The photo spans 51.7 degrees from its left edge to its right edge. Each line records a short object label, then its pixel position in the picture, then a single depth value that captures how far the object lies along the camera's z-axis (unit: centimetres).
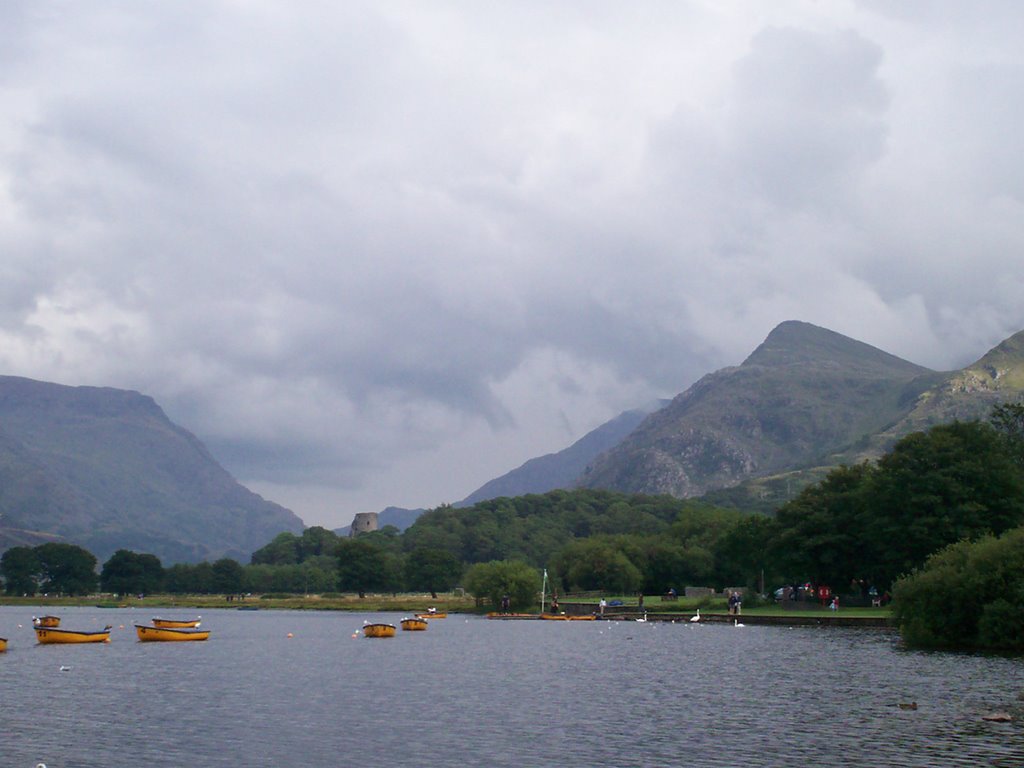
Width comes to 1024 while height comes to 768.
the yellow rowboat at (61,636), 10556
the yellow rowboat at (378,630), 12144
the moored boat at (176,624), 11890
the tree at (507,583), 17825
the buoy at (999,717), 4288
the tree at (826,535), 12950
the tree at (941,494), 10919
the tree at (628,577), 19712
